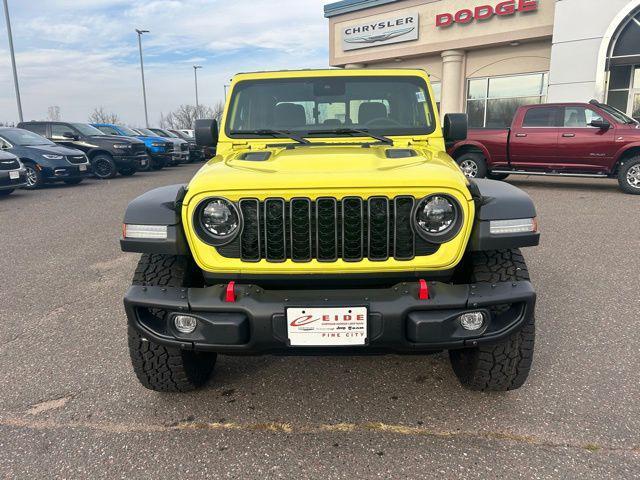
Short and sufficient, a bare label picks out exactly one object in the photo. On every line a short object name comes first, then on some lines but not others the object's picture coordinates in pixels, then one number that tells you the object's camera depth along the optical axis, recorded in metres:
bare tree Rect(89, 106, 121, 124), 64.50
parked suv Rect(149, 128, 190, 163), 18.22
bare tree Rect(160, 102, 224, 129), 62.97
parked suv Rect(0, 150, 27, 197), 10.01
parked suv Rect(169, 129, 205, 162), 20.69
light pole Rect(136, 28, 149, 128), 35.25
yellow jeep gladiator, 2.12
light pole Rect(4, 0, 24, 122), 20.28
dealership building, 14.98
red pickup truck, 9.42
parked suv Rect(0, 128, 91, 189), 11.77
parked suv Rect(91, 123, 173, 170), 16.61
